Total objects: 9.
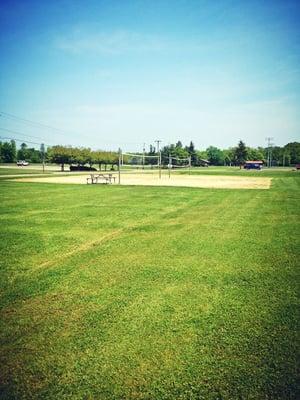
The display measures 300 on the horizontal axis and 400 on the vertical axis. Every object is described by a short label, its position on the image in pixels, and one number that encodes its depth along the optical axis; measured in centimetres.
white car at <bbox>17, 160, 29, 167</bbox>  10184
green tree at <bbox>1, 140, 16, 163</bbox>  12726
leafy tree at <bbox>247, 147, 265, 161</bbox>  15038
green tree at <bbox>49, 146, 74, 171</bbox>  6981
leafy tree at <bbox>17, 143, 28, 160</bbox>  14688
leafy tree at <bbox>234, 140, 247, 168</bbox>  13127
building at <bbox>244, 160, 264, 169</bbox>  9712
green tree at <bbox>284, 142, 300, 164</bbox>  14175
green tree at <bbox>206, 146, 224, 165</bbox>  16788
